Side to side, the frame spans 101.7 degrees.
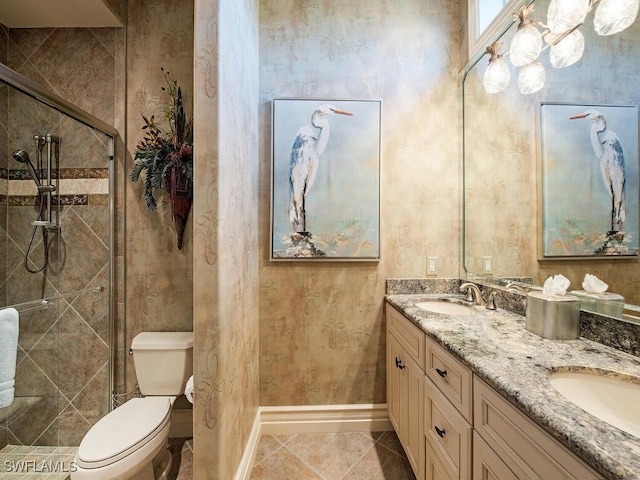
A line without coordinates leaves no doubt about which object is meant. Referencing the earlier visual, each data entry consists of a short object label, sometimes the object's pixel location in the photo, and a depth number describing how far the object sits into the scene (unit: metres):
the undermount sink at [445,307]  1.58
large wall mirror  0.90
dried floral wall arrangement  1.58
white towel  1.30
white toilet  1.10
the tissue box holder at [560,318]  0.98
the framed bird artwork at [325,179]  1.76
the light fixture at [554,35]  0.89
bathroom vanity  0.51
